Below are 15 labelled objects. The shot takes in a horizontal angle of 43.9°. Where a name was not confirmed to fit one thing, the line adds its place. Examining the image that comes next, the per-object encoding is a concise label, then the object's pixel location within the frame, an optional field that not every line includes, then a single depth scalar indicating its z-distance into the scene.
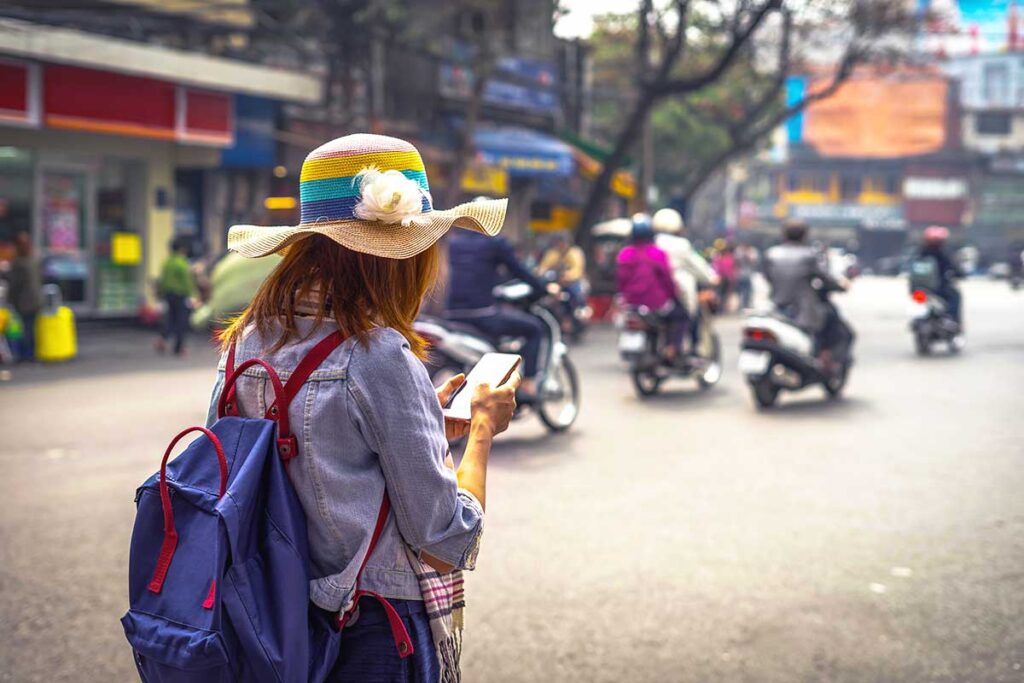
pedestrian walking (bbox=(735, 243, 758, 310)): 30.62
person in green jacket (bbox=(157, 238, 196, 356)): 15.89
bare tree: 24.12
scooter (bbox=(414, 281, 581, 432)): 8.67
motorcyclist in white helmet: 12.56
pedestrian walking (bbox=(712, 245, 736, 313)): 28.95
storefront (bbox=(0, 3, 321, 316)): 17.20
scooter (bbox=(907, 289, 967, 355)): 16.28
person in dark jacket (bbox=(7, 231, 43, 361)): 14.42
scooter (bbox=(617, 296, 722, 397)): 11.84
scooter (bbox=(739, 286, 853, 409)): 11.05
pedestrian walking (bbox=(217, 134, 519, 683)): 2.09
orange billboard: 64.88
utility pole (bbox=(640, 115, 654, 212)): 30.12
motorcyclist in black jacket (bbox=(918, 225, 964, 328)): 16.25
